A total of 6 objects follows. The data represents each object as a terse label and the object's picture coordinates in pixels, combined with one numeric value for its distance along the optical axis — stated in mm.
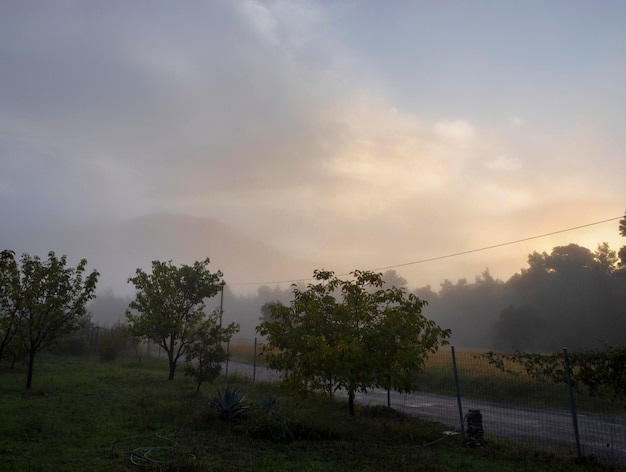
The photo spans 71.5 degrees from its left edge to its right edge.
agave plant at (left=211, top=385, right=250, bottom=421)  11602
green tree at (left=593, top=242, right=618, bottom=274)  68250
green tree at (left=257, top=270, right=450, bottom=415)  11648
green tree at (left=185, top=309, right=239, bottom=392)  18031
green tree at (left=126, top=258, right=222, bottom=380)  23062
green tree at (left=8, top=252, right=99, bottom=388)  17703
